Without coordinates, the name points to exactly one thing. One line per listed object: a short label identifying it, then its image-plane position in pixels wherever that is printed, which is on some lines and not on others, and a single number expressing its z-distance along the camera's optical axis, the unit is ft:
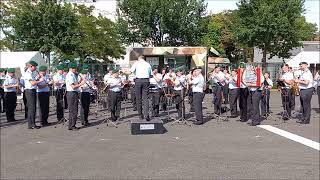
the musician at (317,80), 38.96
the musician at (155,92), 35.65
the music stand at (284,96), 34.46
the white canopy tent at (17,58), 69.65
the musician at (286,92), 34.66
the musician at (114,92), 33.34
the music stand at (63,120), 32.44
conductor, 30.08
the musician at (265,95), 34.83
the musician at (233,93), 35.57
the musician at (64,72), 34.35
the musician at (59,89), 33.40
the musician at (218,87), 38.54
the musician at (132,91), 39.78
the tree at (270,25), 84.01
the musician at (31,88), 29.23
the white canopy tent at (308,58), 99.38
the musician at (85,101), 31.20
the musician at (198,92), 31.60
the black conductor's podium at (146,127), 26.92
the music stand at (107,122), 31.62
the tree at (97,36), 89.58
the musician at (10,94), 34.77
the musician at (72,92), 28.39
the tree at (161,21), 91.62
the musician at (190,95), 36.54
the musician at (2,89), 39.82
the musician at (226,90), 42.02
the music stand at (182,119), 32.62
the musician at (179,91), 35.18
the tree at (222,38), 126.62
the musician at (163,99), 39.28
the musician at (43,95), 30.33
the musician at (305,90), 31.17
